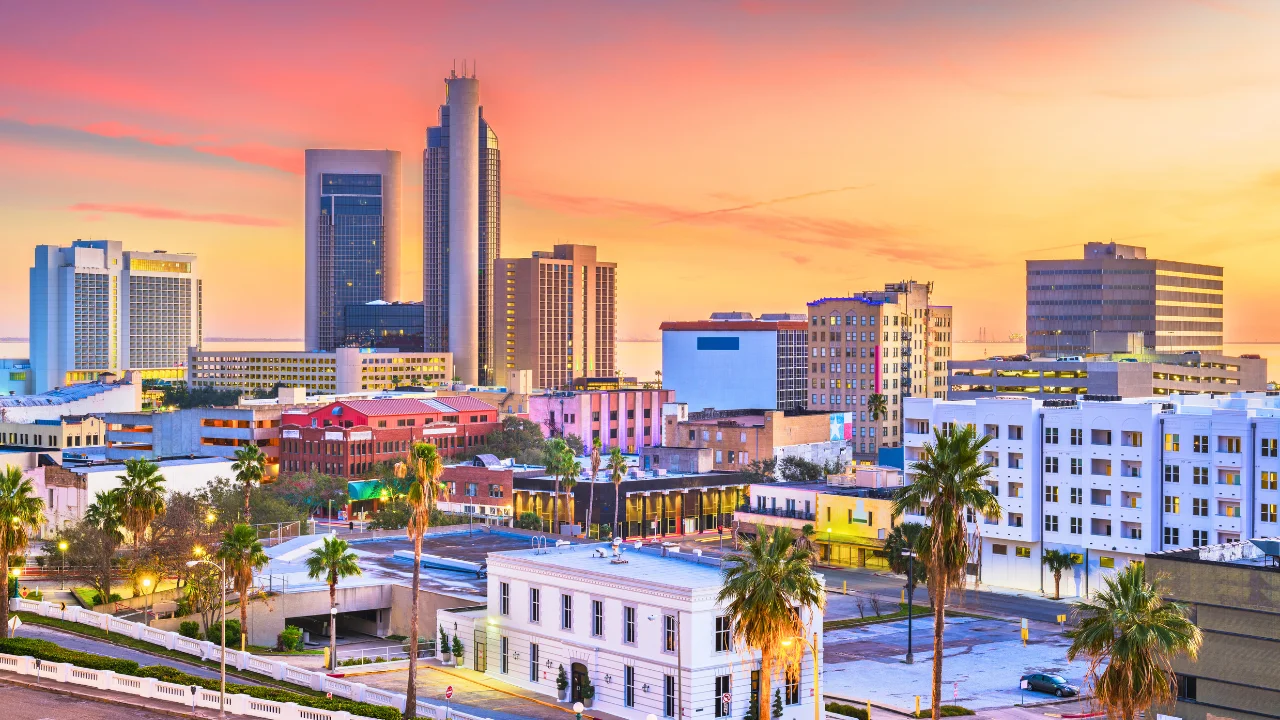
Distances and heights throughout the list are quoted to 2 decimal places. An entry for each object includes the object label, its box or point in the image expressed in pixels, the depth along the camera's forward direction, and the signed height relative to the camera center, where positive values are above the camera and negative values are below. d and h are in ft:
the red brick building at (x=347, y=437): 654.53 -43.97
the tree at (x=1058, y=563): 405.80 -60.92
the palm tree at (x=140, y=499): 326.24 -36.17
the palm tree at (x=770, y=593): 211.00 -36.40
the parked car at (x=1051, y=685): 285.64 -67.02
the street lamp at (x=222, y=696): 210.81 -53.58
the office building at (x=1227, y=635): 203.31 -40.83
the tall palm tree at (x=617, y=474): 519.60 -47.60
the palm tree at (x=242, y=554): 273.54 -40.75
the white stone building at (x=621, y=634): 245.45 -52.91
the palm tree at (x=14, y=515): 275.39 -34.01
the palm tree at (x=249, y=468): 455.22 -40.82
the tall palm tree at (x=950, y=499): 211.82 -22.49
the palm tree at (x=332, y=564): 290.76 -45.53
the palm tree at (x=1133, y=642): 176.45 -36.32
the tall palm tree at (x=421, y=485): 262.88 -26.30
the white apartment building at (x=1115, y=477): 379.55 -36.26
